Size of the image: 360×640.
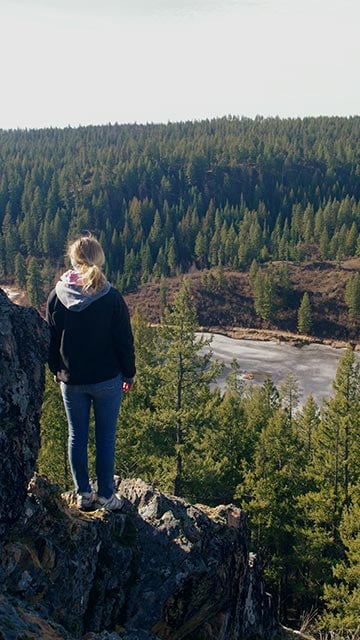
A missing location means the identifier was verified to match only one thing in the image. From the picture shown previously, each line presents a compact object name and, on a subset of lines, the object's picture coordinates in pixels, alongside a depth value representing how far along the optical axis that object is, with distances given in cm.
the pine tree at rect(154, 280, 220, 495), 2041
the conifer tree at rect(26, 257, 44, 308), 9494
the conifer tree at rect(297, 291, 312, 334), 8194
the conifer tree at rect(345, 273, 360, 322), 8356
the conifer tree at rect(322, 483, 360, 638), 1823
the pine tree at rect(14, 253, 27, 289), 10569
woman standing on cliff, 650
